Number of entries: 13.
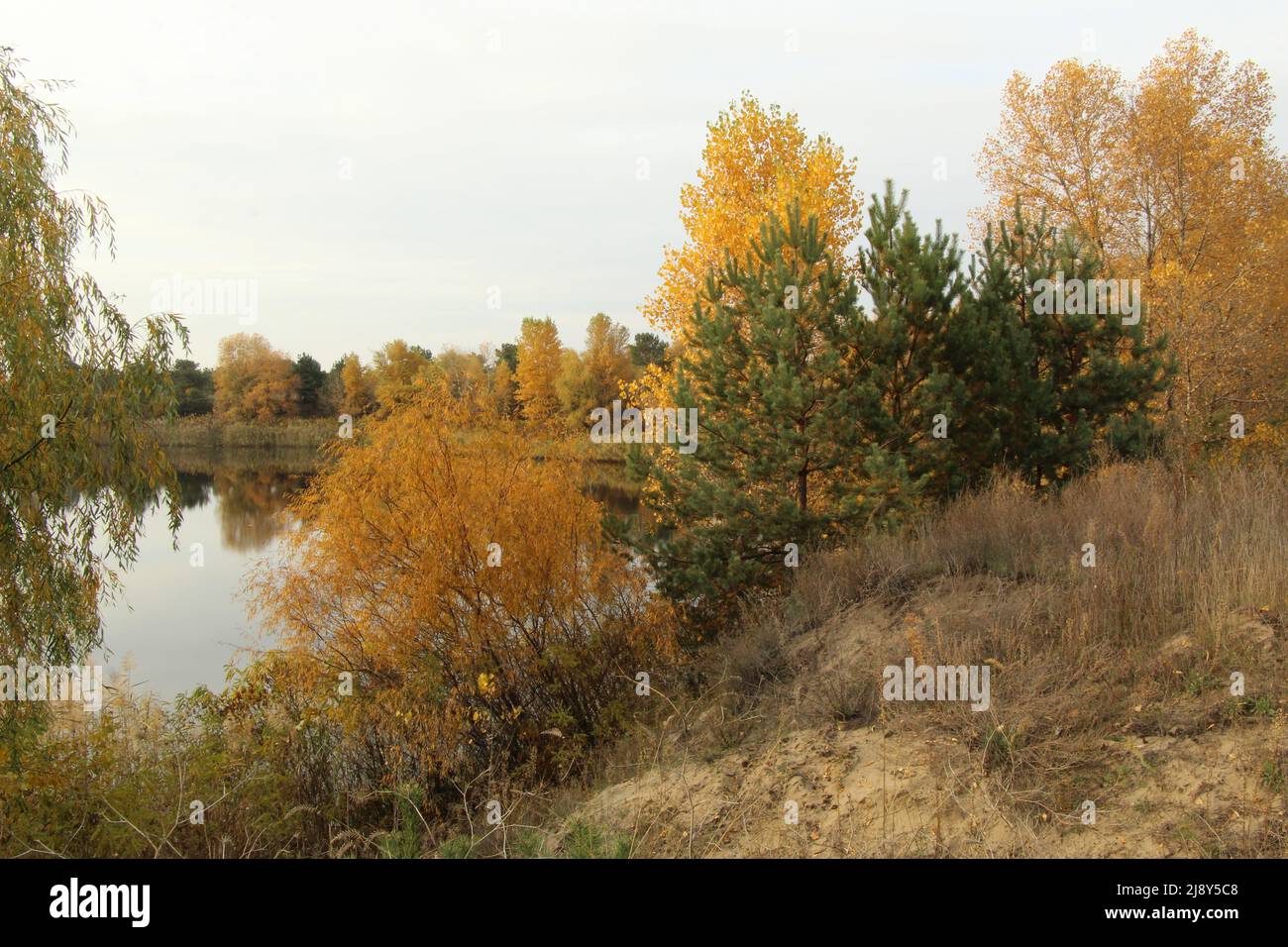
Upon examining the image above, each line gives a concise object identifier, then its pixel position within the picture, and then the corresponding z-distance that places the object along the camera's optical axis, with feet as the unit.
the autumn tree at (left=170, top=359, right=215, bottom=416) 234.79
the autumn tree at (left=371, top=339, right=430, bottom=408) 229.25
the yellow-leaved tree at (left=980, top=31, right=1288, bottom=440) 84.17
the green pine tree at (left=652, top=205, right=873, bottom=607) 41.47
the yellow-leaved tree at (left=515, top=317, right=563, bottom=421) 190.60
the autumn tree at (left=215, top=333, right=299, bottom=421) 224.94
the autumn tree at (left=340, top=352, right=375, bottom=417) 214.07
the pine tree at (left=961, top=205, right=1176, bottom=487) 44.47
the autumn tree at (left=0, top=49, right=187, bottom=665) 26.05
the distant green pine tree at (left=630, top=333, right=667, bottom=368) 240.73
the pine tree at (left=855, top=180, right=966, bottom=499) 42.06
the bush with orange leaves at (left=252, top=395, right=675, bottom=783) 41.06
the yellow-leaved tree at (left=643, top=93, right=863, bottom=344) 69.10
